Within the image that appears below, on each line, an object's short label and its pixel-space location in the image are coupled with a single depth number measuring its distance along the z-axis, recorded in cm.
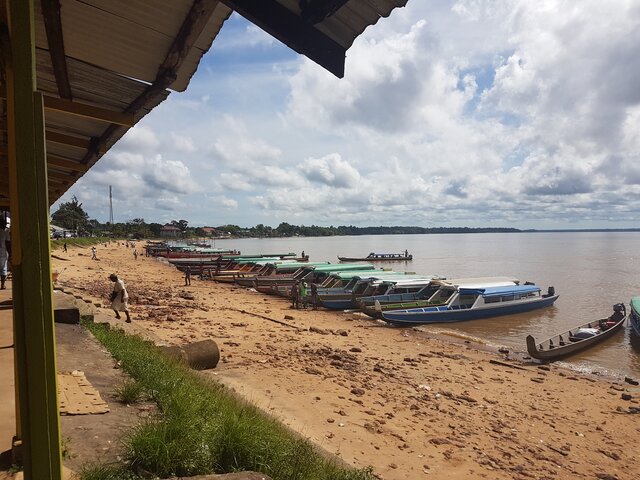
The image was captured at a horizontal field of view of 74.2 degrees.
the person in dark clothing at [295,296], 2456
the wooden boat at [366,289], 2456
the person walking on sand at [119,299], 1302
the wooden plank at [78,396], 457
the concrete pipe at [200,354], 977
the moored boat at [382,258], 6682
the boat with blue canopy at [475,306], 2097
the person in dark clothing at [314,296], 2452
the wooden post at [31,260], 168
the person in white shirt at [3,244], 1031
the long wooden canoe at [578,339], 1548
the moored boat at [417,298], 2231
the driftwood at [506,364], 1450
